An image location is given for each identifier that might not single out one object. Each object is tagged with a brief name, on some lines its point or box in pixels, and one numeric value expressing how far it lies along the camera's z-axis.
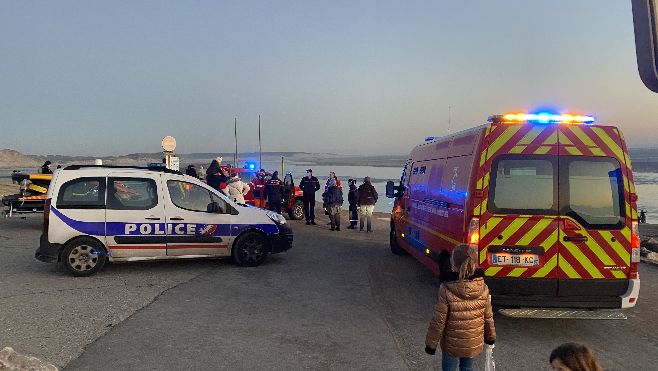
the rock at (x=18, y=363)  3.90
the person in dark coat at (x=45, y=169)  15.12
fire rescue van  5.57
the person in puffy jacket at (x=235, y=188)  13.27
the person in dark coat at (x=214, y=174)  16.91
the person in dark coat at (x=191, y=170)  18.34
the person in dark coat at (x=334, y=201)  14.75
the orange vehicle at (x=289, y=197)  17.61
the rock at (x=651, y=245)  13.90
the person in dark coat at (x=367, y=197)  14.48
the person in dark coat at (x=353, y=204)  16.06
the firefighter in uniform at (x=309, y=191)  16.06
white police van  8.16
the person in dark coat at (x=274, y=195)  16.69
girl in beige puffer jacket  3.48
